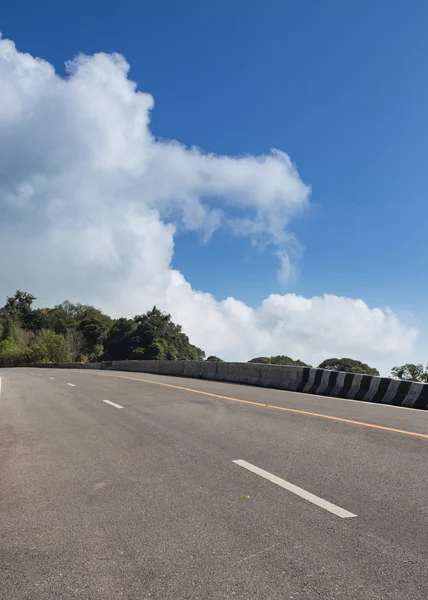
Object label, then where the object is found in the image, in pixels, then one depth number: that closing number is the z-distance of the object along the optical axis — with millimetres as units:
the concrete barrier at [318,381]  12591
